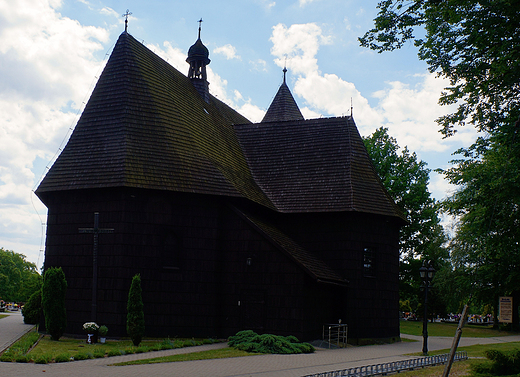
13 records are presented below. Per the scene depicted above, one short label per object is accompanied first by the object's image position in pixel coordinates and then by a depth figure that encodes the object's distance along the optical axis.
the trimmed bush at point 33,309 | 22.49
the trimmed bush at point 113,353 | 13.69
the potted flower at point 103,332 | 16.28
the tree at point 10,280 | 66.38
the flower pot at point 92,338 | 16.12
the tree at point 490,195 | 13.62
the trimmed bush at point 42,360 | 11.95
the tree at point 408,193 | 33.69
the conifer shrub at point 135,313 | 15.93
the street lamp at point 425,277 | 17.24
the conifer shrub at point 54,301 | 16.22
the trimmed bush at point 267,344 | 15.83
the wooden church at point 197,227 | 18.16
